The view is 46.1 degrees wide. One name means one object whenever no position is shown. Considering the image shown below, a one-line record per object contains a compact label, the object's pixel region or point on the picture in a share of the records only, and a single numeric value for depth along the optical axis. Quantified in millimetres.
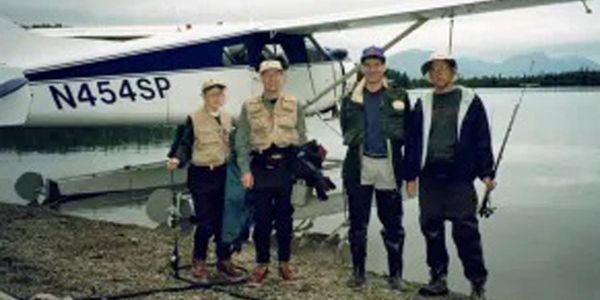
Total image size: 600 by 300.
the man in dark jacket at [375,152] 4586
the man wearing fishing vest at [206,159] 4785
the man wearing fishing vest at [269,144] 4672
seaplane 7922
